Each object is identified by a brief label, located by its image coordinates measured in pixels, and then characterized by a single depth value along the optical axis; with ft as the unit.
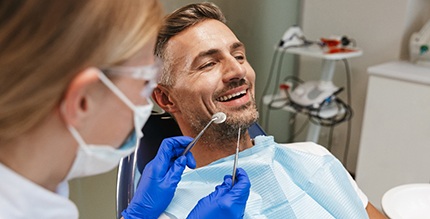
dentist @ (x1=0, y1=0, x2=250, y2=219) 1.67
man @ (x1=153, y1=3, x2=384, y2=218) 3.88
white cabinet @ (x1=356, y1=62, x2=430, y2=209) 7.34
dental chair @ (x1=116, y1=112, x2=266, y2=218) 4.55
